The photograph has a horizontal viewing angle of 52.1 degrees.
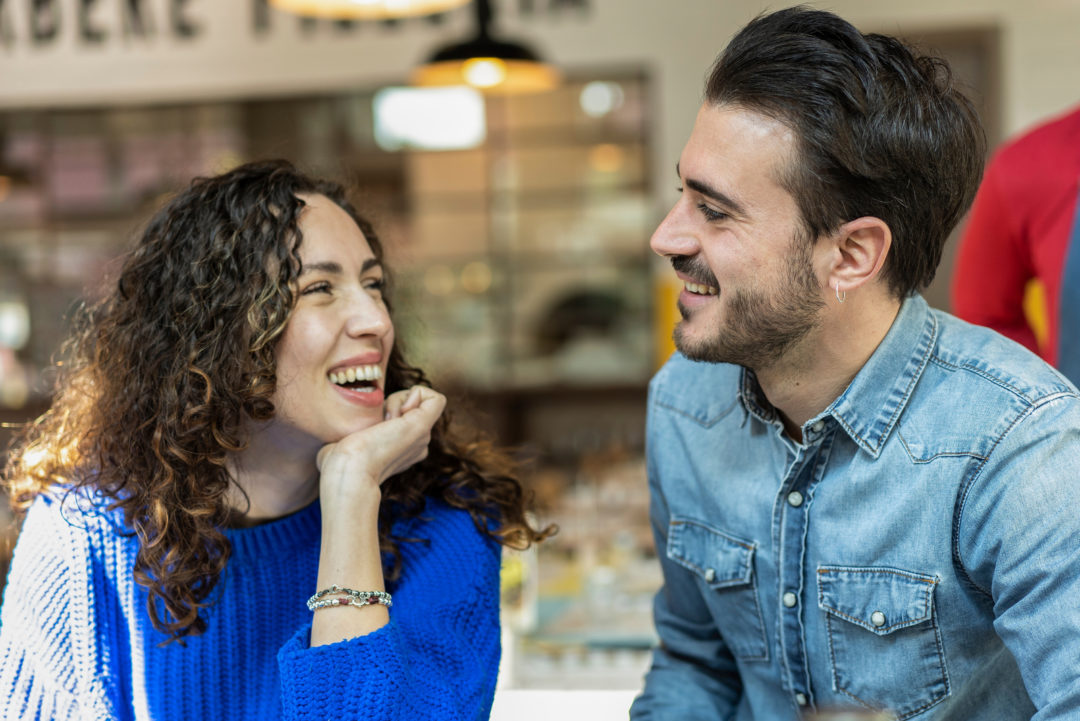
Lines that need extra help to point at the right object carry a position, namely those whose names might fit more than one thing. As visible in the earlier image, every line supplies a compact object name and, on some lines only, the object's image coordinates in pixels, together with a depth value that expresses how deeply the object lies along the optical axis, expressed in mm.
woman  1570
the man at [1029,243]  1885
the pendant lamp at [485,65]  3570
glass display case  6273
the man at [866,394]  1322
